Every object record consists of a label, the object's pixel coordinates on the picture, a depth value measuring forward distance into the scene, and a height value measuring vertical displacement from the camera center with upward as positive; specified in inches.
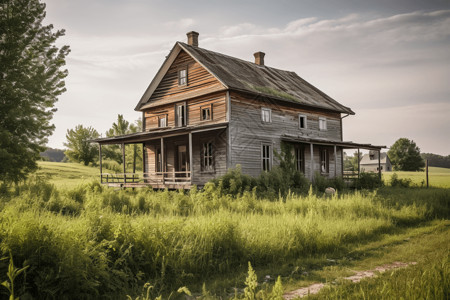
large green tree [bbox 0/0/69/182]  561.9 +147.7
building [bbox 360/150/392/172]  3494.1 +7.3
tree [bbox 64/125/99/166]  2271.2 +144.4
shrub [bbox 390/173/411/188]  929.5 -56.1
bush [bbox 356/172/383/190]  917.2 -50.7
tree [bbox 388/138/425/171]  3356.8 +63.0
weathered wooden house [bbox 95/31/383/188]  786.2 +122.3
